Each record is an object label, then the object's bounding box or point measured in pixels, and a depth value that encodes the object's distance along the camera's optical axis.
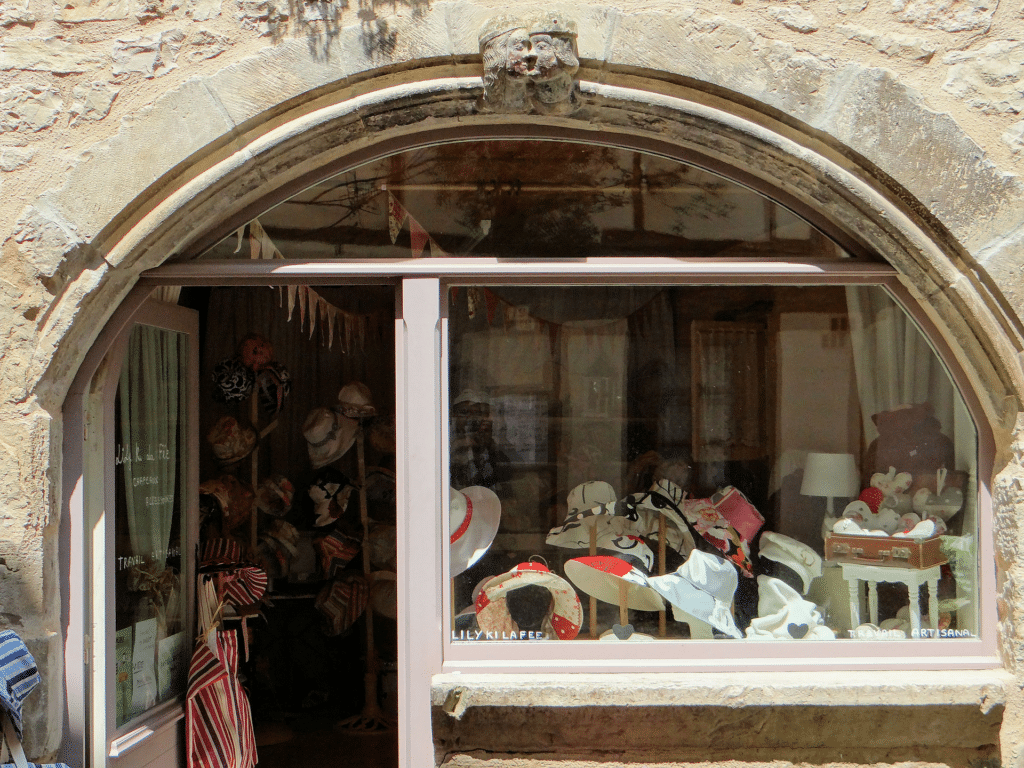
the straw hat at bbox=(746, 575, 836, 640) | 3.37
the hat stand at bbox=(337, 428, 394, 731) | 5.39
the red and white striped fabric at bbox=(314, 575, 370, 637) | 5.39
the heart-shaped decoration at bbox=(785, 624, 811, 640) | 3.37
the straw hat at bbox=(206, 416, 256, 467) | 5.05
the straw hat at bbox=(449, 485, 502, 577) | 3.36
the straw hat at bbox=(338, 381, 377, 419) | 5.26
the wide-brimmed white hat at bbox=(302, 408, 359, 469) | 5.30
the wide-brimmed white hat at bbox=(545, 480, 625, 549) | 3.48
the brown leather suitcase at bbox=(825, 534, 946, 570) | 3.39
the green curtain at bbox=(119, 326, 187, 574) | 3.64
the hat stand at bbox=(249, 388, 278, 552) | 5.23
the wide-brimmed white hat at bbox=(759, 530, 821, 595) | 3.47
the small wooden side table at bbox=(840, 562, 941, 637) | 3.34
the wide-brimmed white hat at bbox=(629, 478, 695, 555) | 3.51
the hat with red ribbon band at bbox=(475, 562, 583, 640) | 3.35
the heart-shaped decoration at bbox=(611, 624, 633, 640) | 3.38
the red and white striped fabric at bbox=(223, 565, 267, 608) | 4.36
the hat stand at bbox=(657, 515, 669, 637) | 3.51
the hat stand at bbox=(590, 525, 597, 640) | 3.39
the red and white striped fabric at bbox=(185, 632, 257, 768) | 3.92
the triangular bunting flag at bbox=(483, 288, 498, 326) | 3.36
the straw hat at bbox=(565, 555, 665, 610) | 3.46
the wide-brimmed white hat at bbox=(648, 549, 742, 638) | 3.41
